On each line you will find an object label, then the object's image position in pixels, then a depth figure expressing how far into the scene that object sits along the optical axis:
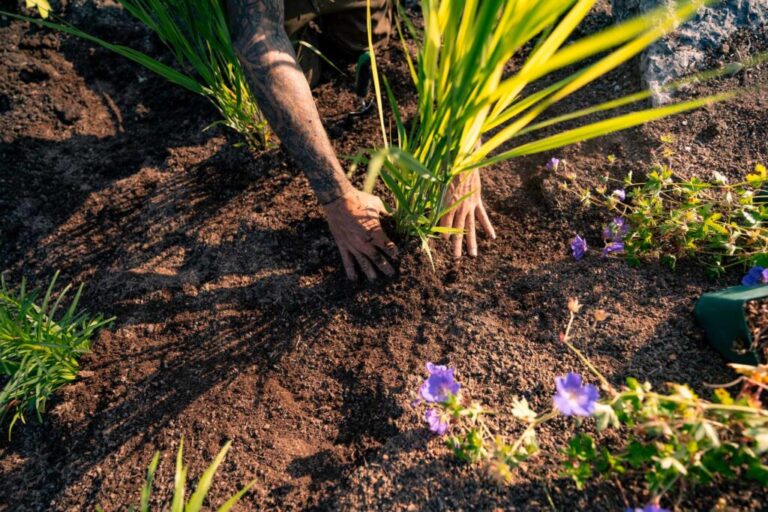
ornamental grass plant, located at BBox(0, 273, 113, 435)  1.14
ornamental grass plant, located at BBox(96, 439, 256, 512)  0.80
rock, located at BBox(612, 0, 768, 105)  1.58
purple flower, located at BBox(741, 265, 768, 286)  1.04
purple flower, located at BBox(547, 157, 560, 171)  1.44
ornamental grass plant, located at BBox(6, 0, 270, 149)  1.24
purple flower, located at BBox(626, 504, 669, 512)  0.77
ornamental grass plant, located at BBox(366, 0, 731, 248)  0.66
